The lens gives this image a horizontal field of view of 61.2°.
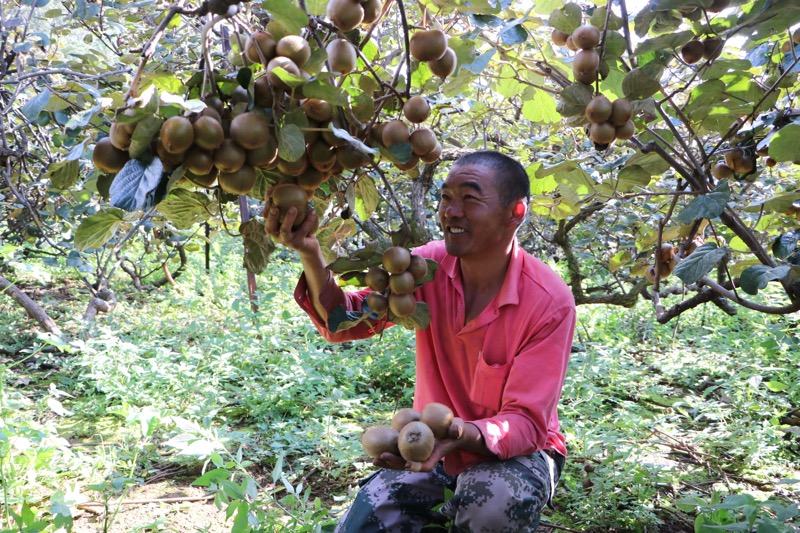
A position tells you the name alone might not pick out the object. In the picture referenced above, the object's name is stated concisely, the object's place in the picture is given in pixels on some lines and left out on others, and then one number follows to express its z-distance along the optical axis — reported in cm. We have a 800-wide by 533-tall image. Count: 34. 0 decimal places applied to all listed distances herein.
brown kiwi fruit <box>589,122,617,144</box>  136
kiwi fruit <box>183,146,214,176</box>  97
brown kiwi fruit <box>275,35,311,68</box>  101
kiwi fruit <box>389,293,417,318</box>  135
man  185
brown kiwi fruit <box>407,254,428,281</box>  136
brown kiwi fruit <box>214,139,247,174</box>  98
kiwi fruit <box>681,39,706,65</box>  144
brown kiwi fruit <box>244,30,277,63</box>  103
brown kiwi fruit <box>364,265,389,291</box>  136
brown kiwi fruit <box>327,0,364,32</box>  106
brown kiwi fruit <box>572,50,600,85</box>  135
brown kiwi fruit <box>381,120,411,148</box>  119
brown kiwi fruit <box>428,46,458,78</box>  124
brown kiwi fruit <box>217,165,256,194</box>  102
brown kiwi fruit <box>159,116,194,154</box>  91
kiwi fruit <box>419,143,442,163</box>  125
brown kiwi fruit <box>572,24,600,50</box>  133
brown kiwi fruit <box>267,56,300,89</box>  98
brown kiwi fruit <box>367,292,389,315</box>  137
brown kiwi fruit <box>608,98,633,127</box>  135
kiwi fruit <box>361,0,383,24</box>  110
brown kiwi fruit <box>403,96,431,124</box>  124
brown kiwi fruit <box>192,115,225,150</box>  95
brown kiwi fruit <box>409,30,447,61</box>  119
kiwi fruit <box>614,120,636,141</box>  138
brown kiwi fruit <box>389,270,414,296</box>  133
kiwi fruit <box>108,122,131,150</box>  95
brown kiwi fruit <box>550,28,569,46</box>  155
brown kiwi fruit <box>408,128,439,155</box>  123
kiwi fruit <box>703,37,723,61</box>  145
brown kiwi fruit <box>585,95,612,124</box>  134
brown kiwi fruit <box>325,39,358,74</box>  110
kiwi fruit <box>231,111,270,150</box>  97
